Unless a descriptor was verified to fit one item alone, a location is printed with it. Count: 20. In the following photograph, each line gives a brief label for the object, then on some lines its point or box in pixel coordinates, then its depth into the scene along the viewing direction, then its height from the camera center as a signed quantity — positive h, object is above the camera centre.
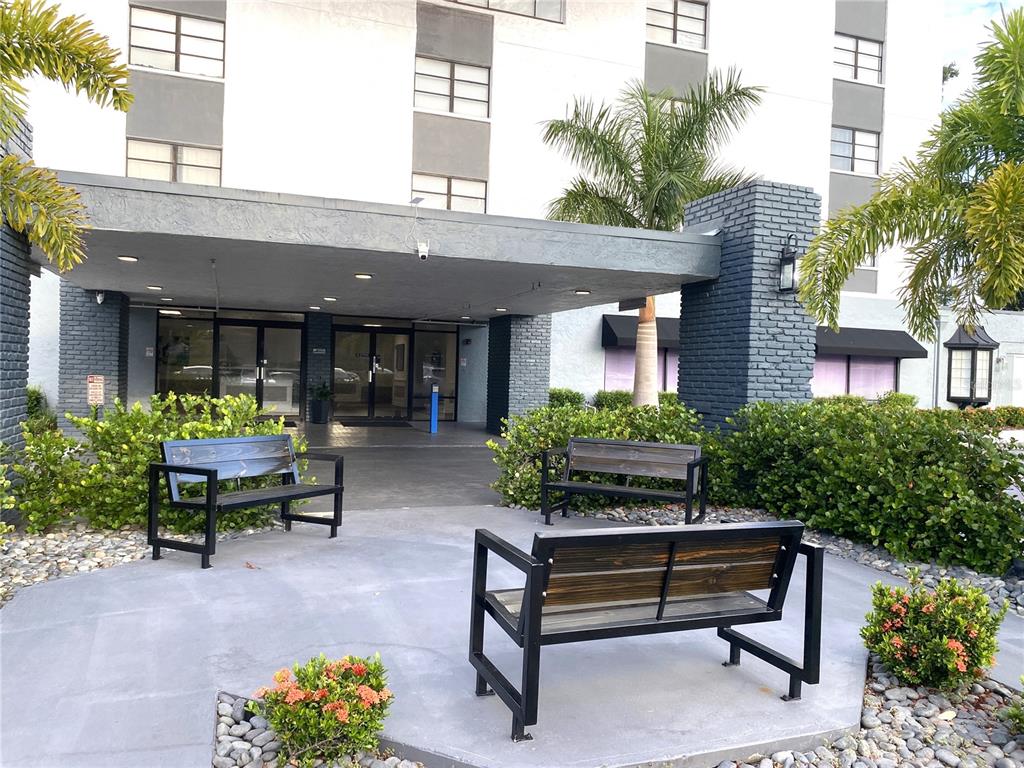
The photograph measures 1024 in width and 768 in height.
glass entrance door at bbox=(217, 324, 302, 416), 20.14 +0.00
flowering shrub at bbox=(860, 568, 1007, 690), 3.78 -1.34
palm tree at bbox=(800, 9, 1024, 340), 5.88 +1.59
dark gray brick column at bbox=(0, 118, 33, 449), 7.01 +0.35
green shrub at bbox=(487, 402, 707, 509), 8.59 -0.73
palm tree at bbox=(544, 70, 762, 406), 14.46 +4.36
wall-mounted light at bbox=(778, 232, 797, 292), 8.71 +1.39
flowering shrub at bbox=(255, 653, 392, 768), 2.93 -1.42
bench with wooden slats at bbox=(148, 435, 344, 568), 5.95 -1.02
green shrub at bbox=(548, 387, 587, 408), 20.15 -0.66
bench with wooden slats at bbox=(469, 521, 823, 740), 3.29 -1.07
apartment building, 16.89 +5.94
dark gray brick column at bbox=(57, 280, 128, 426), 15.35 +0.36
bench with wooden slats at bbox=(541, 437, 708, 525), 7.43 -0.99
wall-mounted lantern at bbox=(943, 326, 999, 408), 23.03 +0.33
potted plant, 19.81 -1.00
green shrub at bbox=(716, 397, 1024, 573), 5.85 -0.87
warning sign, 14.96 -0.62
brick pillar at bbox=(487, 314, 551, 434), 18.45 +0.20
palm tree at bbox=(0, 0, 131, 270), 5.62 +2.28
